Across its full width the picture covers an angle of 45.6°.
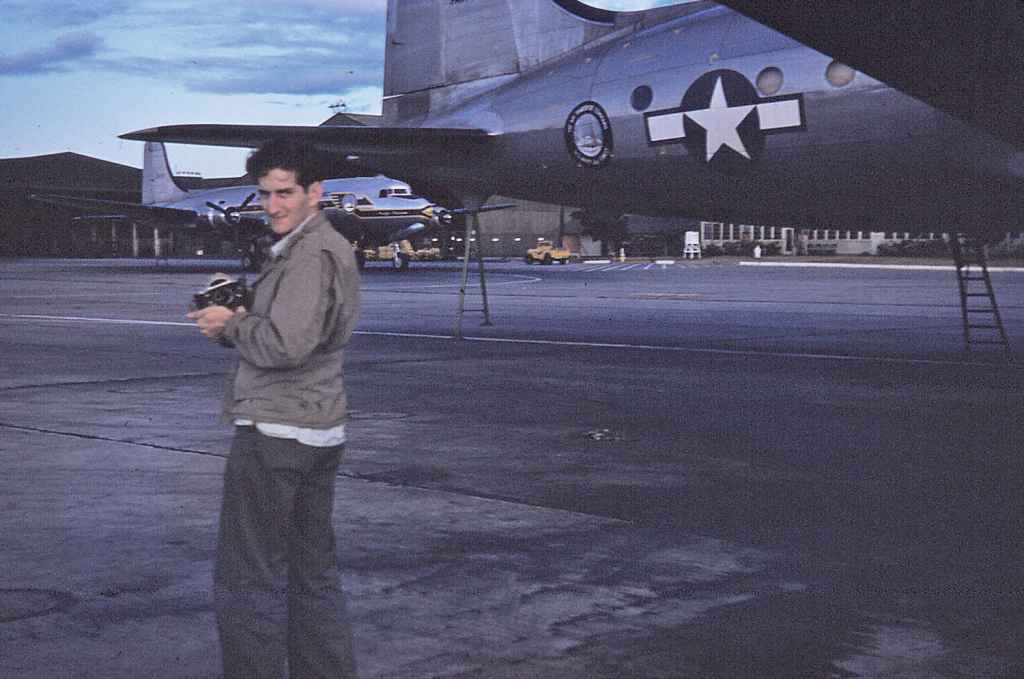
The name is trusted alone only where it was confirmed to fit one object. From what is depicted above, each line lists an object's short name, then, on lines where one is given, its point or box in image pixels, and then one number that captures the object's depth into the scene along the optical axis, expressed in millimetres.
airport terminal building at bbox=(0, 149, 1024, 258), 99312
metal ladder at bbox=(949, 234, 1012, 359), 16688
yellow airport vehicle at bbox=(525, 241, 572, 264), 71750
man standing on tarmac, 4035
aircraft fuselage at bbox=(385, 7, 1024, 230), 13836
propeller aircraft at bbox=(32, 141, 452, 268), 52250
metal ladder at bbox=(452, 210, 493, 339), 19623
